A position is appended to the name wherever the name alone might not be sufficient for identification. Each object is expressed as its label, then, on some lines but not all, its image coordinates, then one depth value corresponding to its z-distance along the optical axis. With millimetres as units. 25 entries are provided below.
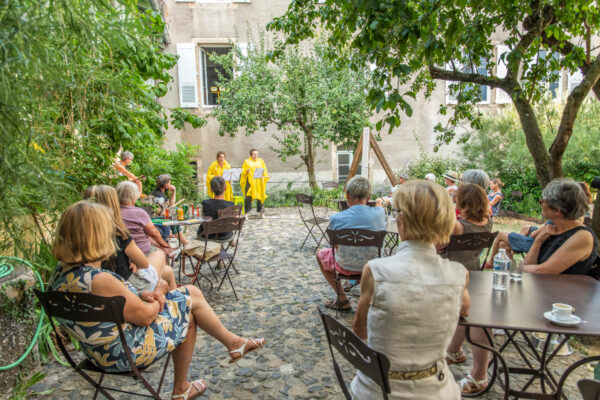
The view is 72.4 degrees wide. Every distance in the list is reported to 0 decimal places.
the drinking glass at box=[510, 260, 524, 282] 2760
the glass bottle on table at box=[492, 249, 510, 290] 2584
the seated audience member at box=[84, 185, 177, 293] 3324
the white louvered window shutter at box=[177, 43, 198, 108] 13797
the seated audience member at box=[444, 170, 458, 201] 7219
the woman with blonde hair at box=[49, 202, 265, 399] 2182
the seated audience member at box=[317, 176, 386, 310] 3967
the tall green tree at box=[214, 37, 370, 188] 12281
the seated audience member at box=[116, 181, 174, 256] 4016
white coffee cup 2036
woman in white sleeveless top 1703
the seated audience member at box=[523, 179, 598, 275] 2873
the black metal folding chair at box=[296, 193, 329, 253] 7230
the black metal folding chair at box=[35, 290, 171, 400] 2045
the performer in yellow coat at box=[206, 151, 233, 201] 10281
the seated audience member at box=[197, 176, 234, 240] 5707
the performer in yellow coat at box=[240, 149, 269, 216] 11117
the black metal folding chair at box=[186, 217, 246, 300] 4648
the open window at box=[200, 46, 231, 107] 14398
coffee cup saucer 1992
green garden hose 2855
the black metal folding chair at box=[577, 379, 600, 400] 1282
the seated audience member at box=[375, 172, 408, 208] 6758
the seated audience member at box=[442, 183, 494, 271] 3607
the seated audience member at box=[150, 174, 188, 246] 6206
